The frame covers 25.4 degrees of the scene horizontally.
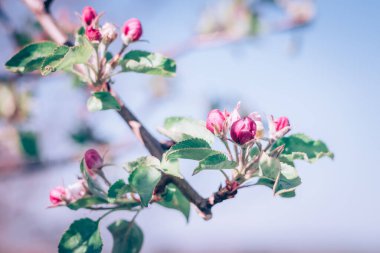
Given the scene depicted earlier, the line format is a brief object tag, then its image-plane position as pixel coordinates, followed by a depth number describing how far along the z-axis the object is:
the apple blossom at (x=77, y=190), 0.40
